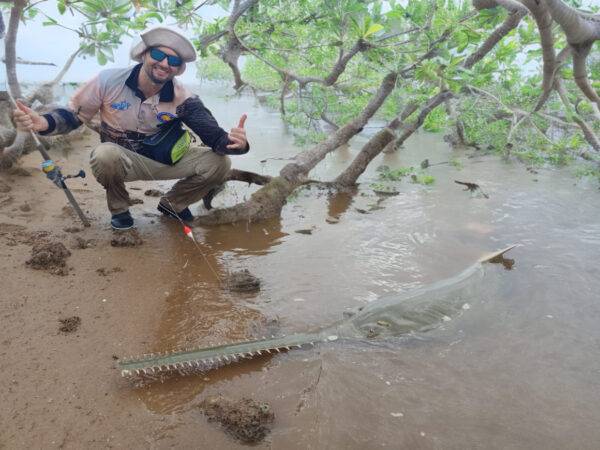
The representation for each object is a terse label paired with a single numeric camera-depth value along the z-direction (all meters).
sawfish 1.91
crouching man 3.23
